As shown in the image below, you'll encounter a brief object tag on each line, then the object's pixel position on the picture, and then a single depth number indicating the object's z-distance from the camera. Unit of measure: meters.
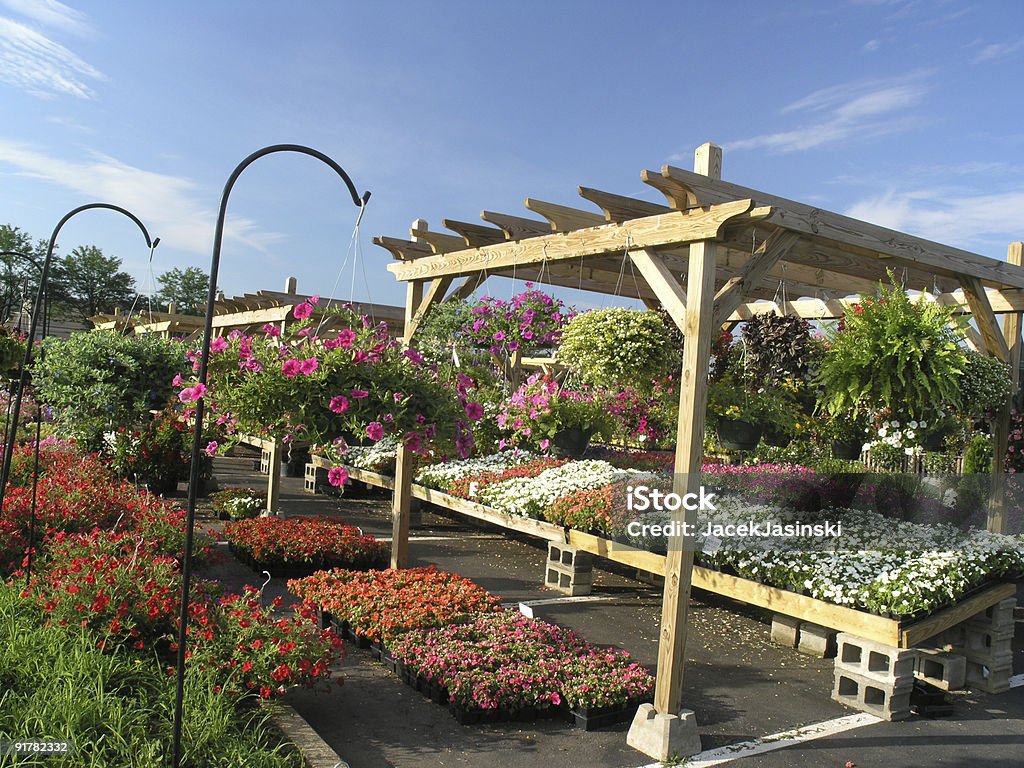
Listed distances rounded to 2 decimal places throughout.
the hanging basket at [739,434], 5.21
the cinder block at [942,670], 4.41
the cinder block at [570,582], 6.05
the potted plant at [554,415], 6.59
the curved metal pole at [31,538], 4.10
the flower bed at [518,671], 3.64
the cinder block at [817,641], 4.91
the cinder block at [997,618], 4.50
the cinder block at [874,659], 3.96
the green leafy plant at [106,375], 7.17
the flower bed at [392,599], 4.39
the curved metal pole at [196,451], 2.44
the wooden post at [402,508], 5.87
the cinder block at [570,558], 6.06
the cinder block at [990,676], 4.43
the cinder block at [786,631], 5.09
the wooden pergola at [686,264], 3.52
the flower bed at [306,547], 6.08
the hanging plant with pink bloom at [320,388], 4.05
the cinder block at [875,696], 3.95
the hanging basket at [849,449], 6.17
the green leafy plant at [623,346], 4.93
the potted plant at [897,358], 4.41
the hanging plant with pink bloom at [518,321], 6.59
